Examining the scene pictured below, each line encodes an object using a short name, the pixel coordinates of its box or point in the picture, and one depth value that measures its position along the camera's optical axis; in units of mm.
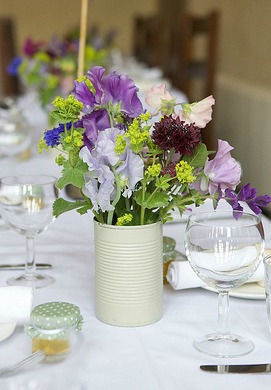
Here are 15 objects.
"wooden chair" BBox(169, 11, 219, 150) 3551
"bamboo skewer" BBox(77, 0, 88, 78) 1847
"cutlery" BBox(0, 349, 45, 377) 920
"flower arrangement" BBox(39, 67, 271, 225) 979
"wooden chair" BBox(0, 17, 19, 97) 5008
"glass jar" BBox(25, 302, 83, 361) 941
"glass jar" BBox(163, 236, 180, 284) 1206
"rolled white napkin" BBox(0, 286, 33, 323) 1007
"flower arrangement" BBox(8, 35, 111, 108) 2389
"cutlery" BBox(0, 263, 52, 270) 1244
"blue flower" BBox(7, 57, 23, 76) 2503
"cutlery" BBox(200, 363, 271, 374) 927
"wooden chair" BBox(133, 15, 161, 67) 4789
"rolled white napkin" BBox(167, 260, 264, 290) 1112
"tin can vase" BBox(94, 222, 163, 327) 1023
